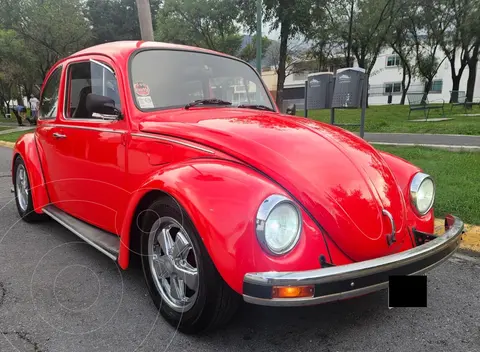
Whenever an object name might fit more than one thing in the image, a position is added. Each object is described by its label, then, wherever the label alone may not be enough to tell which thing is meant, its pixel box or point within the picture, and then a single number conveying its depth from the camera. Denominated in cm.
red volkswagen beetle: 192
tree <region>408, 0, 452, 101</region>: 2434
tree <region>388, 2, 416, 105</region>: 2520
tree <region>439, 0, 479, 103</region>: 2200
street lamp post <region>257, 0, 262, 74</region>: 1101
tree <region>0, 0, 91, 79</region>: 2055
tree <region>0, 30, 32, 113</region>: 2278
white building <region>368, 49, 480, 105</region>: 4012
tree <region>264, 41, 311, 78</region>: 2644
